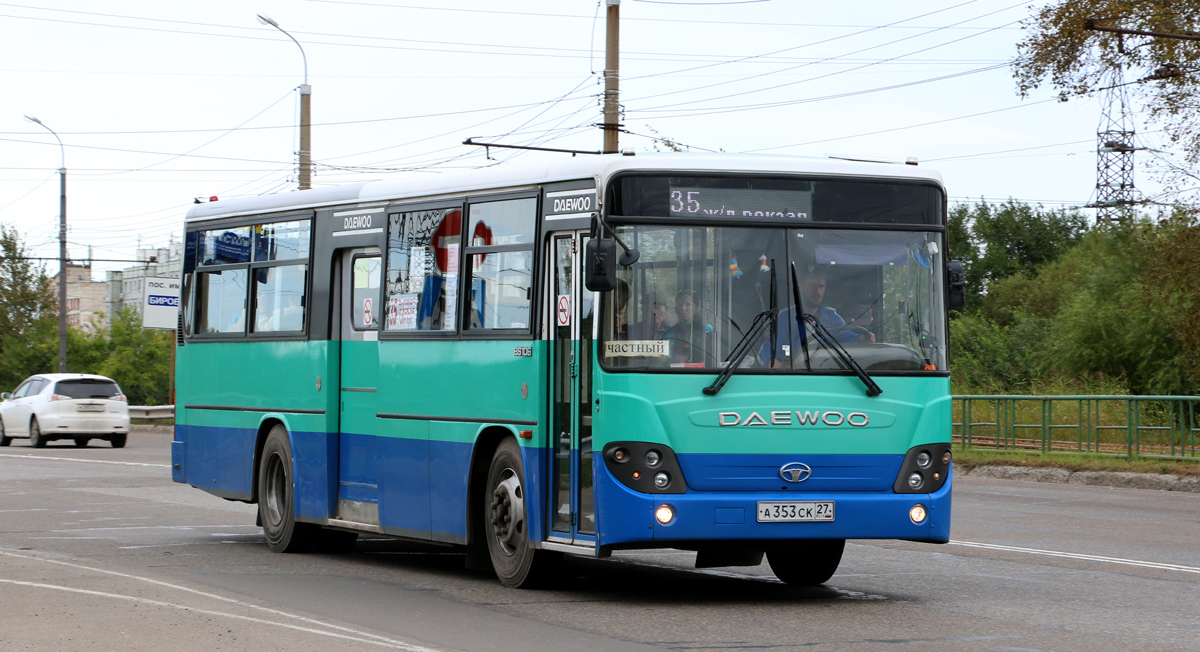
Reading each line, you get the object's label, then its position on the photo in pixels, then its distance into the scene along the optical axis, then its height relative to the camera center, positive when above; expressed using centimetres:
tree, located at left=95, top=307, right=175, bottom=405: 8175 +90
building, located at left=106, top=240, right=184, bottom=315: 14075 +975
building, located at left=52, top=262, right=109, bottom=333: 17612 +901
